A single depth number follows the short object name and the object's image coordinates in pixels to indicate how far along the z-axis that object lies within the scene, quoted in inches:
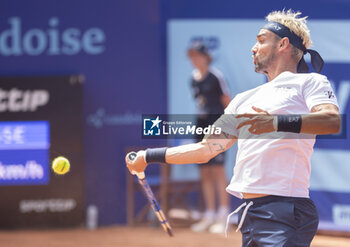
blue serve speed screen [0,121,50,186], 576.1
